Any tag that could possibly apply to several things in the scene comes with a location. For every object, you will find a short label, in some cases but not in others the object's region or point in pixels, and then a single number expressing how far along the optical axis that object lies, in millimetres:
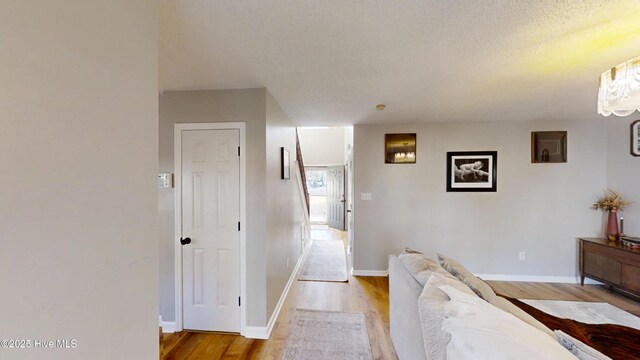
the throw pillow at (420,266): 1506
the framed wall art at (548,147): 3557
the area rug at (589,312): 2432
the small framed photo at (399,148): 3785
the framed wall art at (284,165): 2936
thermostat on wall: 2361
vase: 3121
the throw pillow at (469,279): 1346
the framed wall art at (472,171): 3668
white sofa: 767
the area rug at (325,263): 3695
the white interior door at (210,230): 2342
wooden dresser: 2670
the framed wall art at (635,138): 3037
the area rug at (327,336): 2008
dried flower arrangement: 3186
